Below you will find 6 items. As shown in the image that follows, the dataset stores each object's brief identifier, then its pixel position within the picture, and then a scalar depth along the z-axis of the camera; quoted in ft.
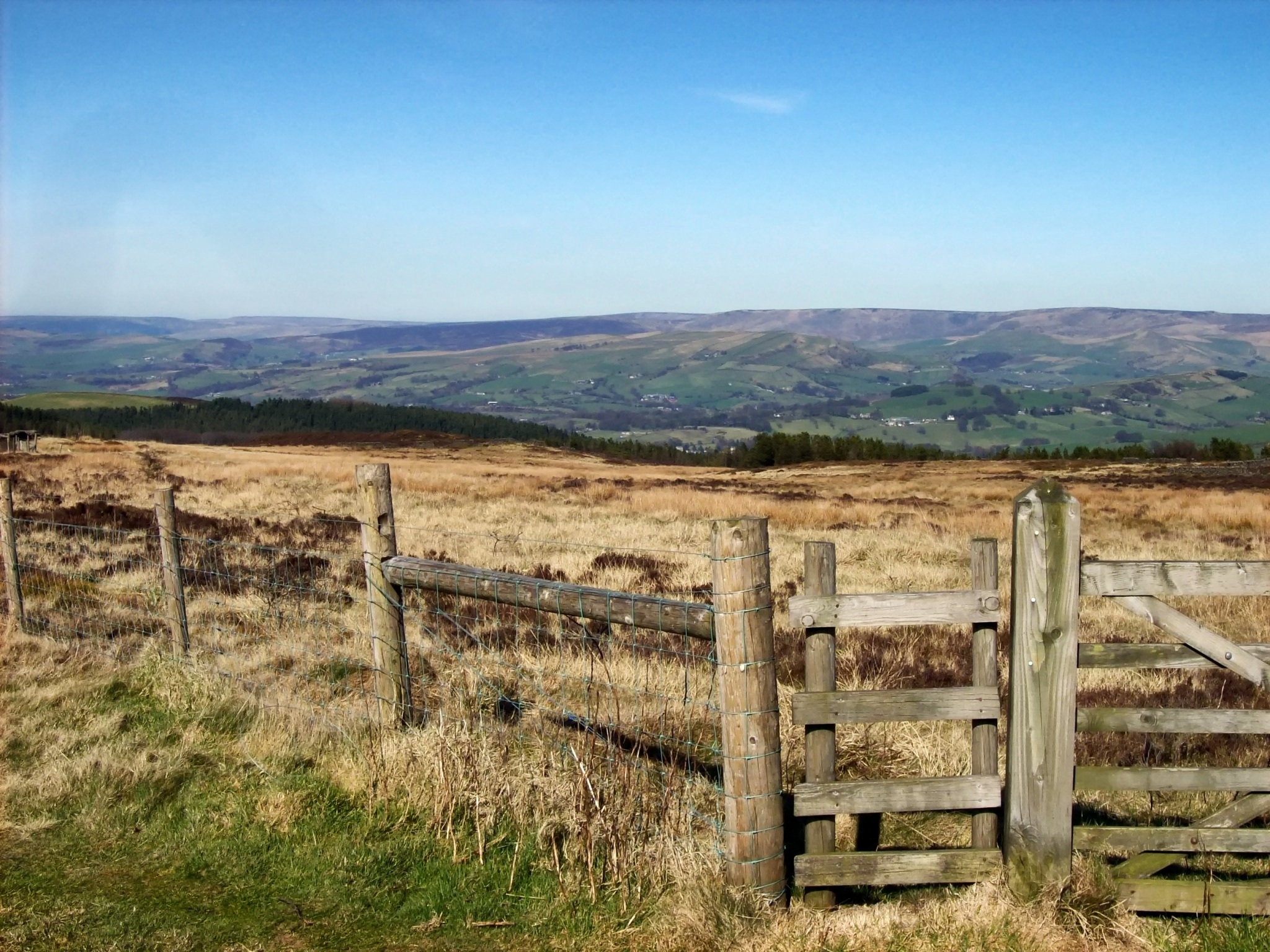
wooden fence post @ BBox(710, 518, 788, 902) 13.25
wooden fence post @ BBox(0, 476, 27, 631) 29.25
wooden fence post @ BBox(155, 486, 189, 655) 25.81
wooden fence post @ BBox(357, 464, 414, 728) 19.89
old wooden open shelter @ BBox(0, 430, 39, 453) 132.98
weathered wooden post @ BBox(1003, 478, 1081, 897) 13.01
